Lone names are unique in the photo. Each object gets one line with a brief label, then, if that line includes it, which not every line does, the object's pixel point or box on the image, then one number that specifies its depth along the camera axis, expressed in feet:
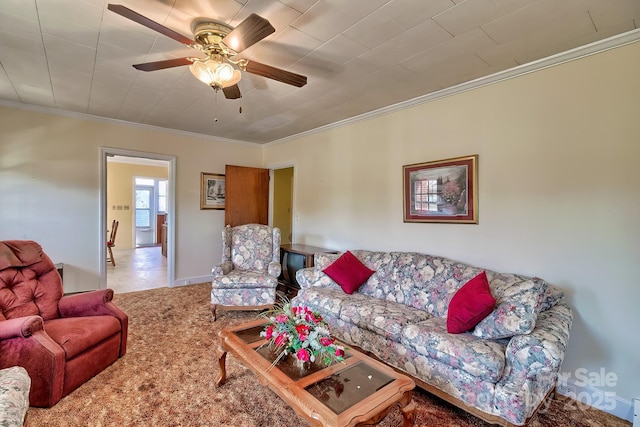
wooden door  17.21
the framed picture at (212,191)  17.07
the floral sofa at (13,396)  3.95
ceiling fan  6.06
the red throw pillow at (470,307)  6.88
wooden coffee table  4.64
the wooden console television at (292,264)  13.17
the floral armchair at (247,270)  11.74
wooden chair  22.21
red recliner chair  6.41
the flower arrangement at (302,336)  5.58
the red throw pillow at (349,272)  10.39
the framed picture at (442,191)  9.33
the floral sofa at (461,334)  5.77
